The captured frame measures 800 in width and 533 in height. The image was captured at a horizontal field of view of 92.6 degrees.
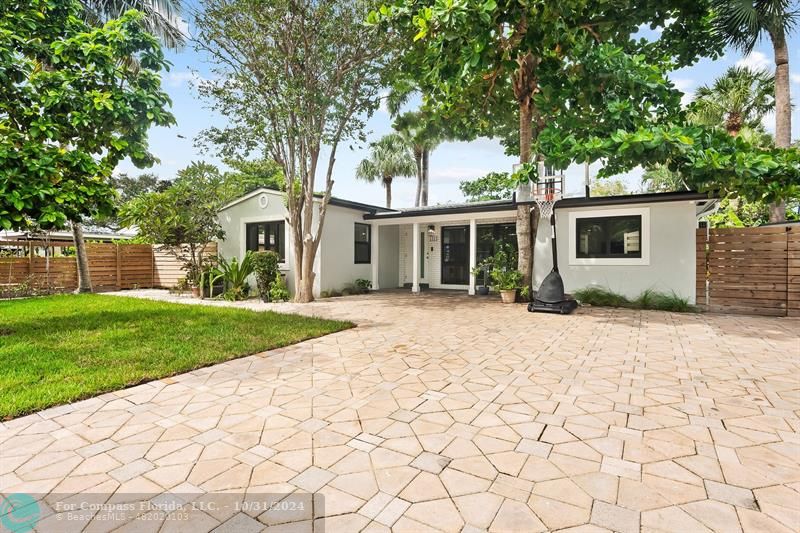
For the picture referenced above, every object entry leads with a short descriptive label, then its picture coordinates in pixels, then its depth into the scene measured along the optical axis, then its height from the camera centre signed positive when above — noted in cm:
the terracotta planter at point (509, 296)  972 -87
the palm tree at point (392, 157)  2278 +626
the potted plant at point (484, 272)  1134 -31
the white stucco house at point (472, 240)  901 +66
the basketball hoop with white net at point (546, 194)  891 +169
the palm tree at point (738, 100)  1337 +572
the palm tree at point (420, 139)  1767 +618
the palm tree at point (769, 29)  1022 +648
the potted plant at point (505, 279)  973 -45
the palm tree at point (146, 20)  1184 +820
